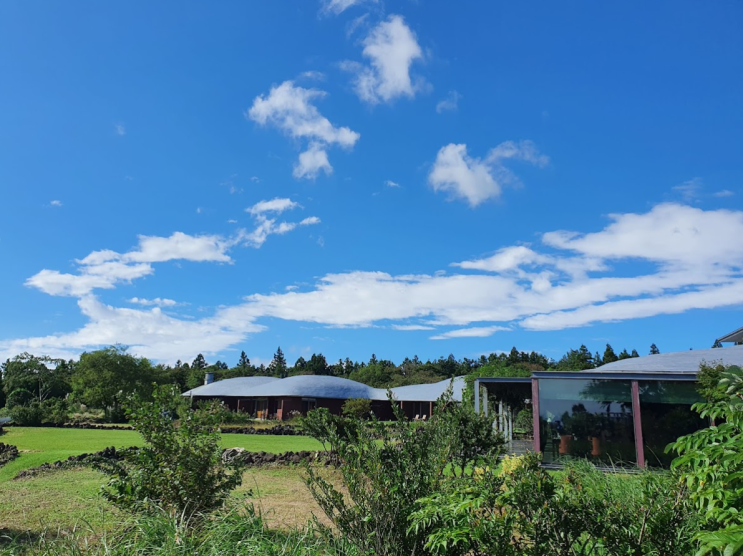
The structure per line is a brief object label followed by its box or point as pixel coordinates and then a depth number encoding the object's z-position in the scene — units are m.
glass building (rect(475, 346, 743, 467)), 15.20
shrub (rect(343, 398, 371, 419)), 37.75
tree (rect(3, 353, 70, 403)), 49.66
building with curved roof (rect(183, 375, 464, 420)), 45.94
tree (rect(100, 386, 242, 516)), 5.62
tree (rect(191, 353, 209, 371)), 94.65
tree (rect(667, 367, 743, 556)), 2.38
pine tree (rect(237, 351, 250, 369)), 93.88
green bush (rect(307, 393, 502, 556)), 4.02
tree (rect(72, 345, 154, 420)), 43.47
